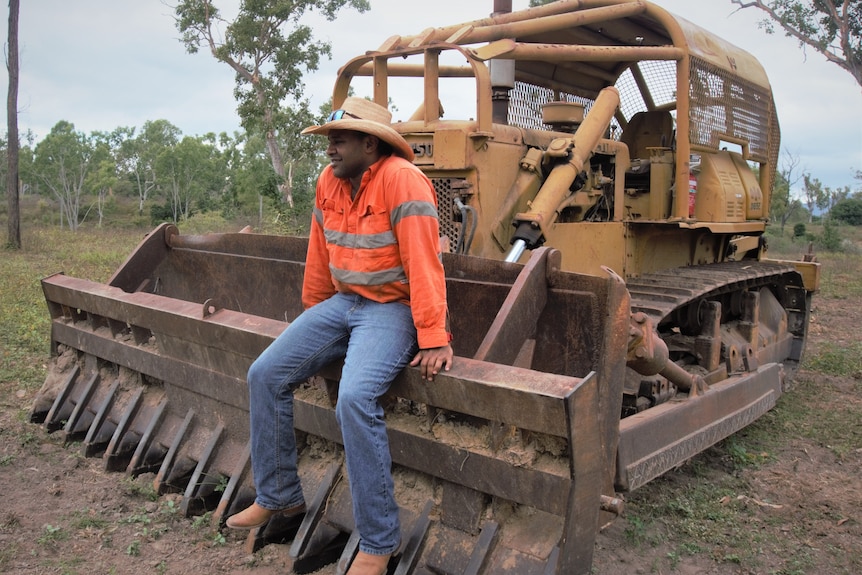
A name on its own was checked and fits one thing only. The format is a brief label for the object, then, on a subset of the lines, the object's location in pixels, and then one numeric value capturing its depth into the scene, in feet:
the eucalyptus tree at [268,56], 81.66
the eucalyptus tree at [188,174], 189.37
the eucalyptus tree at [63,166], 177.06
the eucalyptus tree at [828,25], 63.82
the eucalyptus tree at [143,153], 212.43
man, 8.93
